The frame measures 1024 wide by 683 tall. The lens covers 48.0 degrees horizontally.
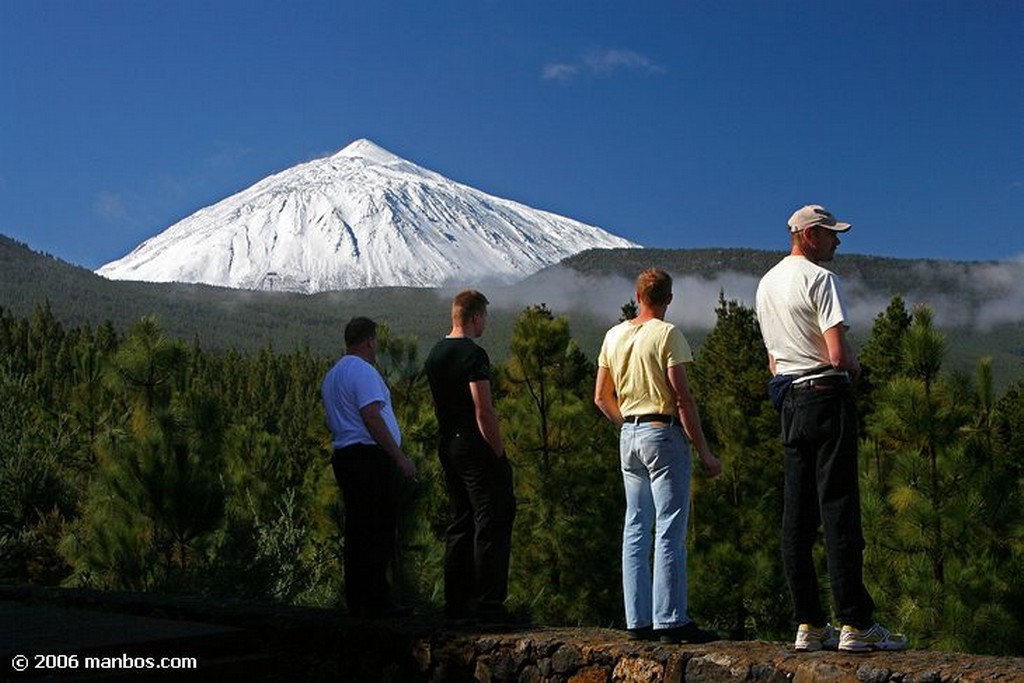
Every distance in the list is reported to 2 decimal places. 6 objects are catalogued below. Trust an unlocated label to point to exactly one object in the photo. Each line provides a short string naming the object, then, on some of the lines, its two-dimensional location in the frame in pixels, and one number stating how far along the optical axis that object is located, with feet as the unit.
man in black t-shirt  17.40
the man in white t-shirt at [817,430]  13.24
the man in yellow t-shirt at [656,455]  14.85
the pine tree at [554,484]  58.39
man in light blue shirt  18.21
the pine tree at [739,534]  62.95
